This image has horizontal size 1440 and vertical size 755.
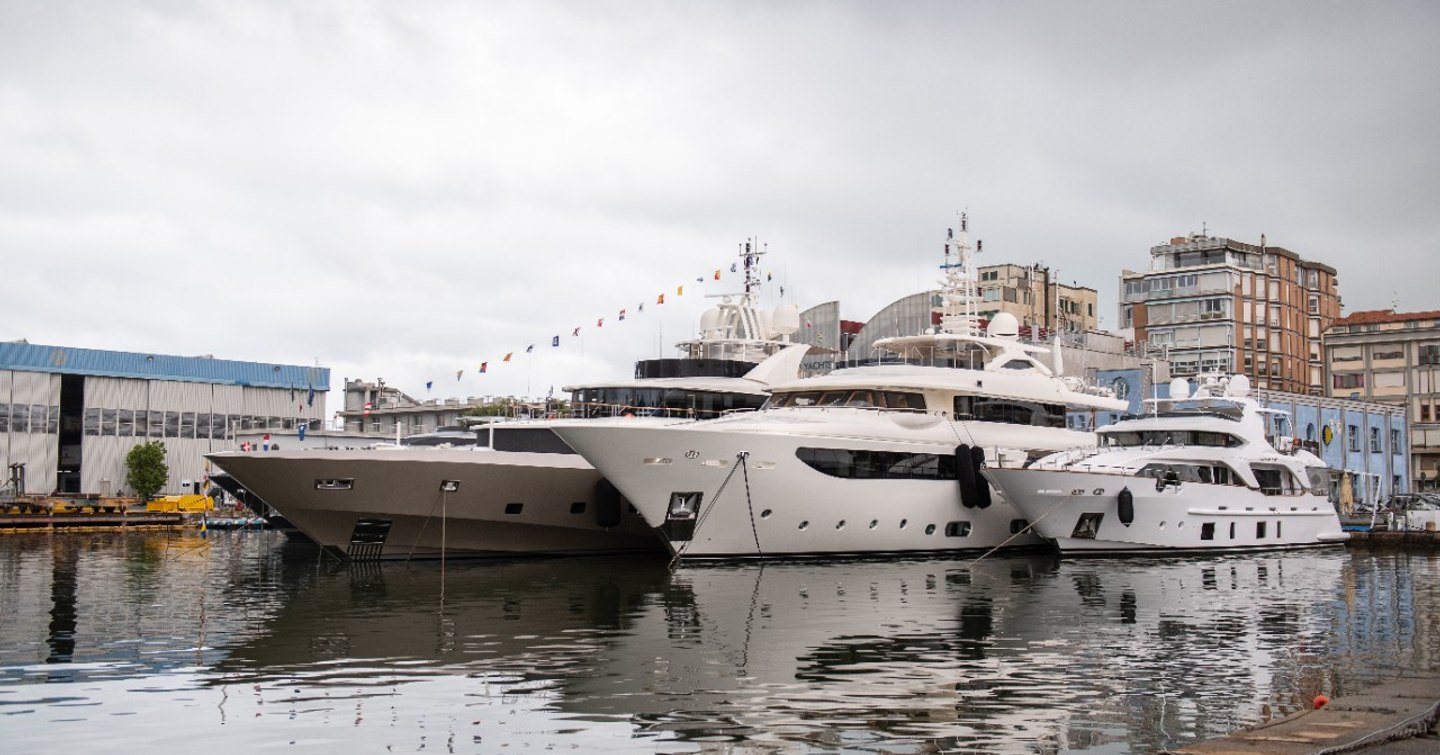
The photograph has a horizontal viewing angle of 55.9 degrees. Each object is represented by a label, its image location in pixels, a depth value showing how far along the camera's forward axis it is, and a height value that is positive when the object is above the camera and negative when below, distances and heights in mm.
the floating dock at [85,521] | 56156 -1491
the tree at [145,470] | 67938 +791
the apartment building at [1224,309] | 83312 +11148
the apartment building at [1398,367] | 82812 +7494
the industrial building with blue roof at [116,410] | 66438 +3980
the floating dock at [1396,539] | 41062 -1617
